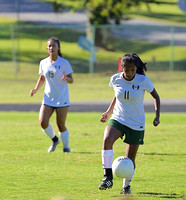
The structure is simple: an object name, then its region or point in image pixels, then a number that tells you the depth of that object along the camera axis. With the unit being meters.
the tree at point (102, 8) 73.94
